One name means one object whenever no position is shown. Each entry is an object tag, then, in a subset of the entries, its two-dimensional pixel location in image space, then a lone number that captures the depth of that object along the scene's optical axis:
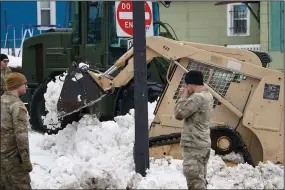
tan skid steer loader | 16.77
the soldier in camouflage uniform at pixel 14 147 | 13.33
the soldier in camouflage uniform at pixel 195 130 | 13.89
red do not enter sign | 19.51
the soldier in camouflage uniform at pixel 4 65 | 18.42
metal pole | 15.58
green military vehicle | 22.51
